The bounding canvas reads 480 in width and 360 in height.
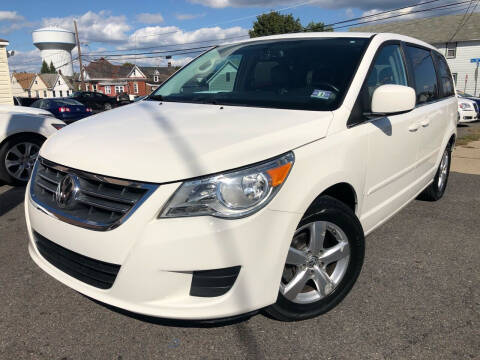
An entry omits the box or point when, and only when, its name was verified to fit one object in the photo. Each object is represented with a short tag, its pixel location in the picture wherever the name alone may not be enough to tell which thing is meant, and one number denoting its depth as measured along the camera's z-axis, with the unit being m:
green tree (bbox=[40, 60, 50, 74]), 83.62
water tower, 82.62
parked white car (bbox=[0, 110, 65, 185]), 5.44
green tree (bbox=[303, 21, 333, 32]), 34.28
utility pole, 38.74
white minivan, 1.84
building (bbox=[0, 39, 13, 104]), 15.28
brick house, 62.41
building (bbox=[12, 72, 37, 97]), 74.51
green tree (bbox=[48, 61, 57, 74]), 82.94
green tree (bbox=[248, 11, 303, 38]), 38.19
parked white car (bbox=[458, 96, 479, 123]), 13.80
